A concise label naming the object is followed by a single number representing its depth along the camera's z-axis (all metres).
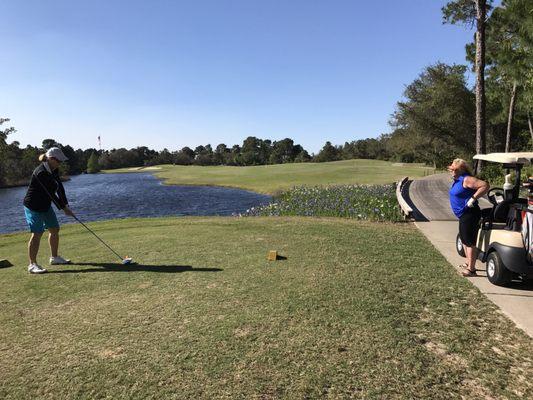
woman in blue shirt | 6.62
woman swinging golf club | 7.48
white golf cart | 5.91
